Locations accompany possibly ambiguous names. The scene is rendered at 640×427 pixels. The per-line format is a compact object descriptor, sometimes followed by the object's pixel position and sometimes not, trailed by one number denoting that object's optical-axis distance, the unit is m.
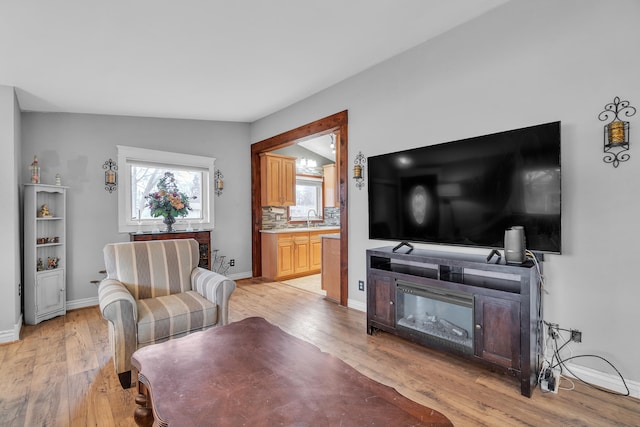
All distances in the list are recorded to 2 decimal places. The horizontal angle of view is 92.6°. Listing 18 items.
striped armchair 2.05
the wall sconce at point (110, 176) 4.09
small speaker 2.07
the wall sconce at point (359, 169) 3.55
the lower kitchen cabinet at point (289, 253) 5.12
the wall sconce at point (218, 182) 5.10
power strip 2.01
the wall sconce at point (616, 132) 1.91
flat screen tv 2.11
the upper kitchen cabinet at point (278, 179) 5.51
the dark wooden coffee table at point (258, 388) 1.11
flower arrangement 4.09
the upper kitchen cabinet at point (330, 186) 6.57
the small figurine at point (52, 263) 3.55
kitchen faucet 6.52
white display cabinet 3.28
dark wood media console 2.00
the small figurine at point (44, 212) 3.47
